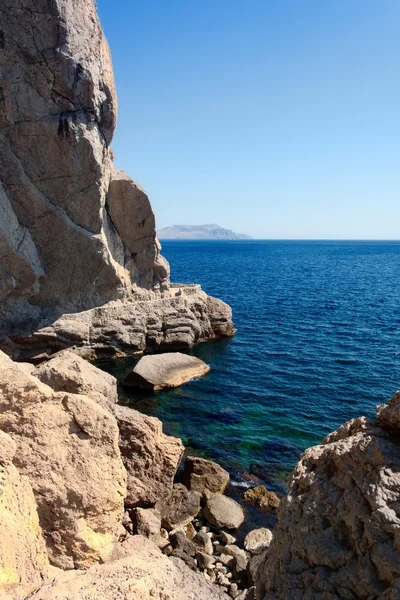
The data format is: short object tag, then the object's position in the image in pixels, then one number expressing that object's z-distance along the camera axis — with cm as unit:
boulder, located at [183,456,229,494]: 1972
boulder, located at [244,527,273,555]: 1614
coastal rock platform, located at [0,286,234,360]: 3475
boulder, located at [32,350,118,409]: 1346
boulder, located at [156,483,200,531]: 1662
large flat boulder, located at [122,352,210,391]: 3119
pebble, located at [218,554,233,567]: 1528
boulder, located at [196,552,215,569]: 1493
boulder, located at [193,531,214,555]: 1603
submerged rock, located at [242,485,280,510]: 1925
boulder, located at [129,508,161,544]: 1433
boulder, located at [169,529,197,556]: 1525
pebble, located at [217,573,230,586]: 1435
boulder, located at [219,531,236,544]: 1675
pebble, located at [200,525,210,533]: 1717
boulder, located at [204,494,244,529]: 1761
